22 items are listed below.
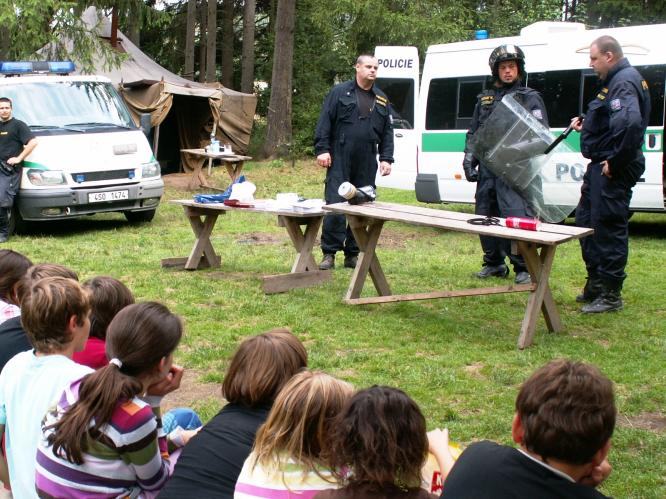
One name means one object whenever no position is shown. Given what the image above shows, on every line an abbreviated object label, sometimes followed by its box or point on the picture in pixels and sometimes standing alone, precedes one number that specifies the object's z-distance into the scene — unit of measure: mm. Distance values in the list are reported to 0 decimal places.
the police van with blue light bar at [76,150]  11617
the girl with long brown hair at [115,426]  2924
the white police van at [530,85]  11188
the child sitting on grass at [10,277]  4445
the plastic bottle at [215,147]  17909
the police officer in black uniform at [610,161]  6852
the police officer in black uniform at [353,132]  8789
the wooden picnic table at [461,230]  6285
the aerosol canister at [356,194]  7367
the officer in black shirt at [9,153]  11398
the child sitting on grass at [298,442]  2666
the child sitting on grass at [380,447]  2426
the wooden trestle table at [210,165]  17203
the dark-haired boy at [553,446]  2320
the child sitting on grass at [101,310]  3881
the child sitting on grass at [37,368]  3285
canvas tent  20156
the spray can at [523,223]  6430
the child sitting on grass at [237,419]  2900
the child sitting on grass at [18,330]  3895
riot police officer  7906
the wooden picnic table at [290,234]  8047
